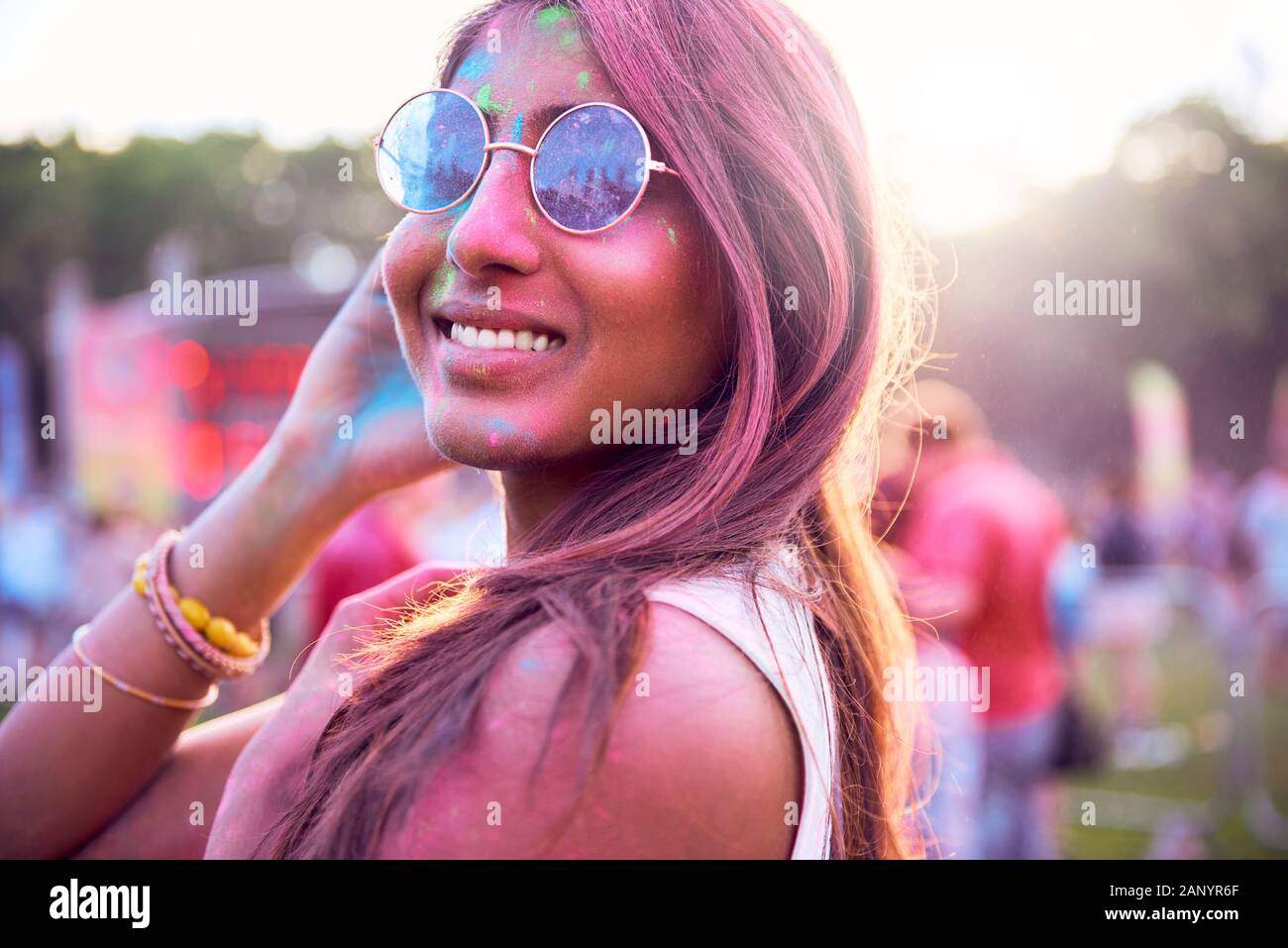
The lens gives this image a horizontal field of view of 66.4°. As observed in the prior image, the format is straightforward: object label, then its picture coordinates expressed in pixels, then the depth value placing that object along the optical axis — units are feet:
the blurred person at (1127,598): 21.13
